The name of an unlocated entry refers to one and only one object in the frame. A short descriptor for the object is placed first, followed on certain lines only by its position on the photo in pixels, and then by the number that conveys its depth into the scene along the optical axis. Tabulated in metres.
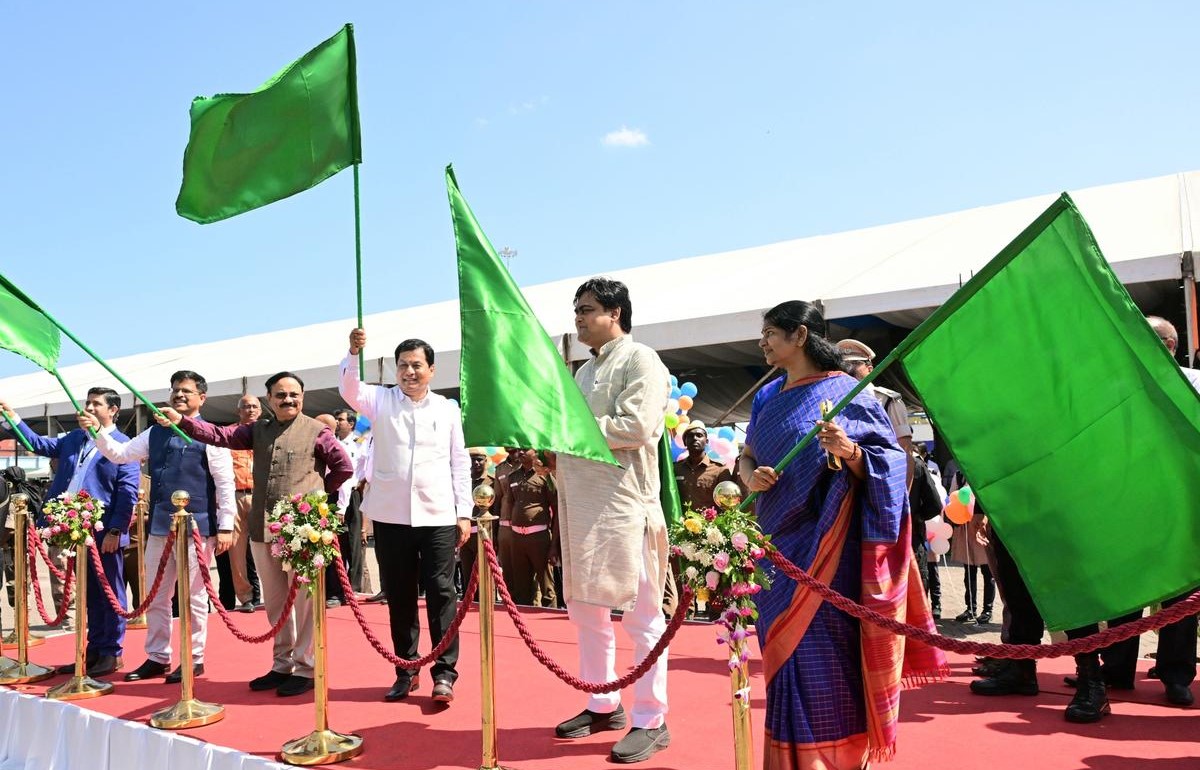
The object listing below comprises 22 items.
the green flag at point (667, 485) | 4.20
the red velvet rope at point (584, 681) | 3.25
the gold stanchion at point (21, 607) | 5.85
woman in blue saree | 3.22
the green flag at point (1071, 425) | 2.55
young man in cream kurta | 3.89
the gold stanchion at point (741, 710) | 2.88
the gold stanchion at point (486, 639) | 3.68
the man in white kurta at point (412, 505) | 4.89
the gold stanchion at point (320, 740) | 3.97
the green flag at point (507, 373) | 3.28
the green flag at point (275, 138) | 4.39
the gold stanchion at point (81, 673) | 5.29
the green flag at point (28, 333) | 5.73
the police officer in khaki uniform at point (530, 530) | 8.58
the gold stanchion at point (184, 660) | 4.59
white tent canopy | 9.64
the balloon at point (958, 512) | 7.40
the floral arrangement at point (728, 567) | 2.98
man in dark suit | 5.93
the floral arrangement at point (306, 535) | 4.35
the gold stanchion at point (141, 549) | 6.05
